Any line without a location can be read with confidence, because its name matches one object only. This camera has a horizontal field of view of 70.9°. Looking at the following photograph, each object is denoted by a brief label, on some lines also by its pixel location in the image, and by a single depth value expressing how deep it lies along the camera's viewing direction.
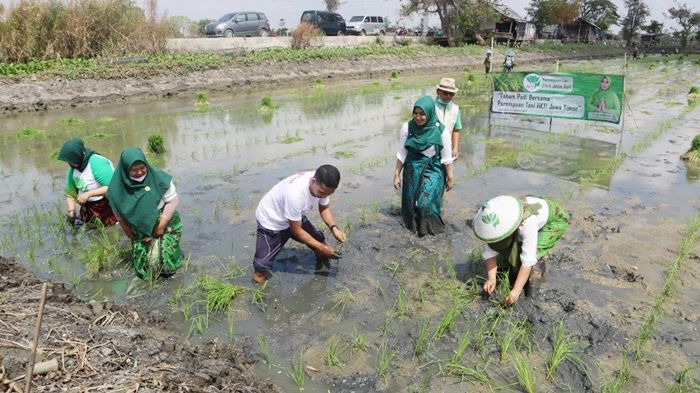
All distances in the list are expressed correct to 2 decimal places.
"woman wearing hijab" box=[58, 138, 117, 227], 4.67
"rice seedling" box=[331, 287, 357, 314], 3.70
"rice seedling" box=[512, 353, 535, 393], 2.79
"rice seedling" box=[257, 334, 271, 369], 3.12
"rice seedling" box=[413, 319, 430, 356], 3.16
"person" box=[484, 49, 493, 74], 22.53
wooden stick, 1.62
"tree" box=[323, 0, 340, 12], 49.41
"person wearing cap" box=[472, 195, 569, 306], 3.13
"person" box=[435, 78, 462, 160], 5.22
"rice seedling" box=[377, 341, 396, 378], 2.97
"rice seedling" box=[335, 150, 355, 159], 8.34
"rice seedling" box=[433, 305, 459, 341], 3.30
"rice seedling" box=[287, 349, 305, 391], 2.88
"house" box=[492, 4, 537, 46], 40.18
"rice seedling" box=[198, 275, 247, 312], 3.67
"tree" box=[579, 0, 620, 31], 56.91
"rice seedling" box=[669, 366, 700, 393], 2.74
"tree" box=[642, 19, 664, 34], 55.92
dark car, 28.78
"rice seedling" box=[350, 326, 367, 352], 3.21
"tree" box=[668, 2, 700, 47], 50.97
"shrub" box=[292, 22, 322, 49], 24.77
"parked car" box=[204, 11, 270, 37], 23.36
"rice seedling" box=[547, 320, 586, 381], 2.96
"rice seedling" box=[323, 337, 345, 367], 3.06
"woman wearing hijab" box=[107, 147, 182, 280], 3.76
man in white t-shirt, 3.41
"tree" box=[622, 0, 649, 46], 56.03
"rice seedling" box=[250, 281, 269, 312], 3.73
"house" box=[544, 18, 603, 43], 53.69
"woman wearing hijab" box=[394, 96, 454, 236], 4.58
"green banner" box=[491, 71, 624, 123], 9.44
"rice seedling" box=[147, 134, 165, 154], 8.20
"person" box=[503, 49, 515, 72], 19.91
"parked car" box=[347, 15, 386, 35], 32.69
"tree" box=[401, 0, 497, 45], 35.72
